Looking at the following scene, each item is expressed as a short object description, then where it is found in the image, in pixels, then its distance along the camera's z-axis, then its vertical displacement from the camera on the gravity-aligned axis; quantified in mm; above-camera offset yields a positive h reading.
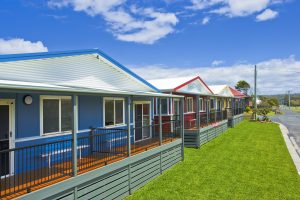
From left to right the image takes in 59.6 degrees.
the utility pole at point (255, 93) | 35791 +982
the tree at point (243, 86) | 76125 +4300
